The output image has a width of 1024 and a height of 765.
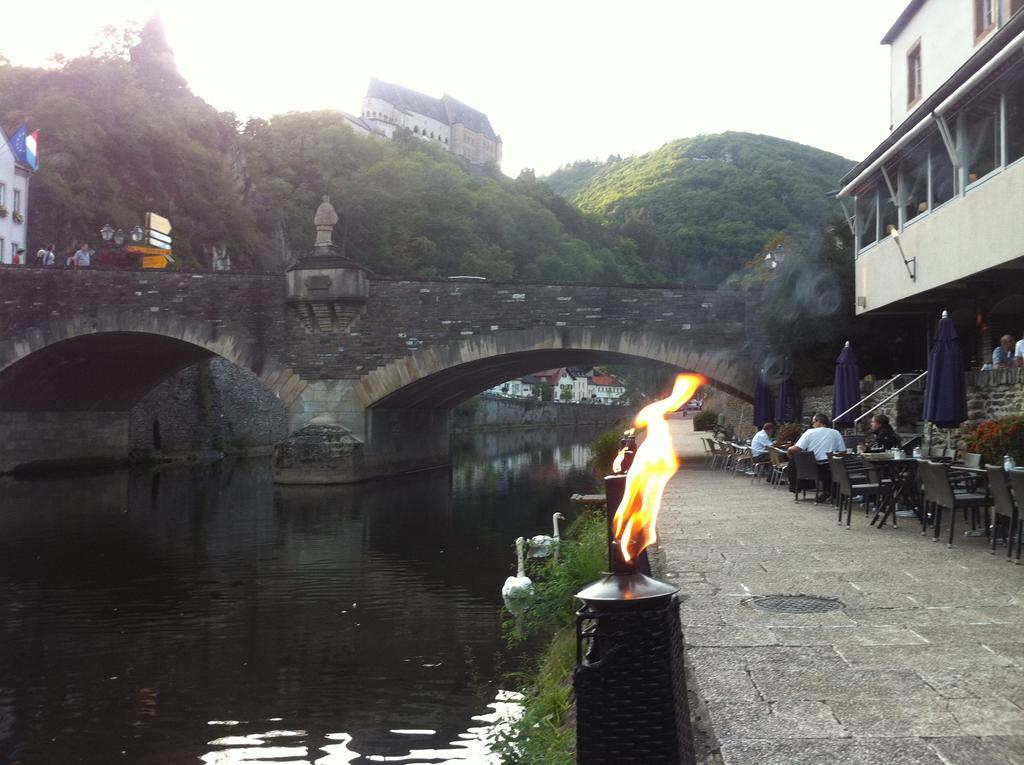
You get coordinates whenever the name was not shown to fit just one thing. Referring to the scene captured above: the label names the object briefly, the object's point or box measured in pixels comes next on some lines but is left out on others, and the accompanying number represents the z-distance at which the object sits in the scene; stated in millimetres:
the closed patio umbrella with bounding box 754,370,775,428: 21141
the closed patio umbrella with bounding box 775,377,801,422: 19797
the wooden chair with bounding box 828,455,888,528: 9156
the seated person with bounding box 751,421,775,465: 16531
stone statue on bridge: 23031
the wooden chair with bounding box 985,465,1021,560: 6945
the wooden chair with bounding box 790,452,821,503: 11570
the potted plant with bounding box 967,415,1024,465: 8484
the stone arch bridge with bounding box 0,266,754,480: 22094
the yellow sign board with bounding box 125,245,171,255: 26128
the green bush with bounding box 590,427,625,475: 19578
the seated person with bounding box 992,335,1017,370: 12625
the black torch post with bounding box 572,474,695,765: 2658
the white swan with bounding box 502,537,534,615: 7527
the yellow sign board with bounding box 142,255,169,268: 26198
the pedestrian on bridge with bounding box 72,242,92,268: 25328
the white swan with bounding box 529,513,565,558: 9172
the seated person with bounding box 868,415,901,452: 12008
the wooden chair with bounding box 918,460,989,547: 7703
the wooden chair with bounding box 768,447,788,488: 14895
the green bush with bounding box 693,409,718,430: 35012
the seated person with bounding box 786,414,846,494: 11789
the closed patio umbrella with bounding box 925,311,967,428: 10391
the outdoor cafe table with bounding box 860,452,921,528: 9195
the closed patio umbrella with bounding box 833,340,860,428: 14781
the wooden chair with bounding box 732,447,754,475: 17734
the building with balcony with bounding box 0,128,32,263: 31453
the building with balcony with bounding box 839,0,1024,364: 11172
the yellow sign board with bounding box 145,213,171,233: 30019
